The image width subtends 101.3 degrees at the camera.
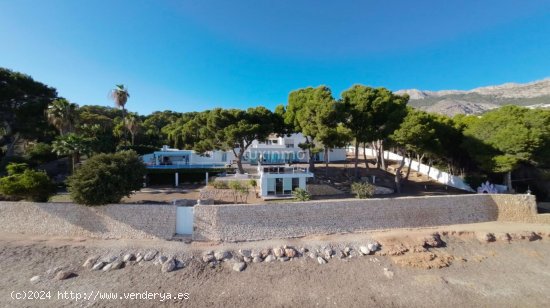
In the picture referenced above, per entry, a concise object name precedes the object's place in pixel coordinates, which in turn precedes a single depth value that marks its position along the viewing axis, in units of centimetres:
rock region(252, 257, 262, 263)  1220
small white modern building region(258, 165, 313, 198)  1881
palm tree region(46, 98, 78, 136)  2228
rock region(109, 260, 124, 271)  1147
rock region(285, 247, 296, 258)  1259
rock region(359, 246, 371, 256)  1306
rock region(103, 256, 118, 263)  1185
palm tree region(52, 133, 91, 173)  1956
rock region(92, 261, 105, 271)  1140
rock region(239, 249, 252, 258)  1252
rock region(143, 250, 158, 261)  1203
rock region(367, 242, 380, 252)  1325
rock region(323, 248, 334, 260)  1269
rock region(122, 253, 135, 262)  1197
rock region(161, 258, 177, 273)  1127
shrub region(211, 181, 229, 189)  1932
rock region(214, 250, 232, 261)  1215
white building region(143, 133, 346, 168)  2928
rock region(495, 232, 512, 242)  1497
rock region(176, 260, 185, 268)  1158
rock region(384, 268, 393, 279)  1146
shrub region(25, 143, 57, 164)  2577
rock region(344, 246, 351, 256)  1297
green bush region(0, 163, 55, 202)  1371
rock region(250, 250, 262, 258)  1251
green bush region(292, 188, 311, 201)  1639
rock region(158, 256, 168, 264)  1179
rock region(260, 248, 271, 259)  1259
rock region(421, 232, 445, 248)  1401
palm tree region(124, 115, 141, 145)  3088
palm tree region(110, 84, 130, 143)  2889
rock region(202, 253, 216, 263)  1191
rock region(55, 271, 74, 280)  1077
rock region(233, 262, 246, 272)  1156
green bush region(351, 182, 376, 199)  1691
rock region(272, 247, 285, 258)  1260
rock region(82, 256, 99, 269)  1158
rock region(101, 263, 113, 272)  1137
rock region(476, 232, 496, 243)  1477
